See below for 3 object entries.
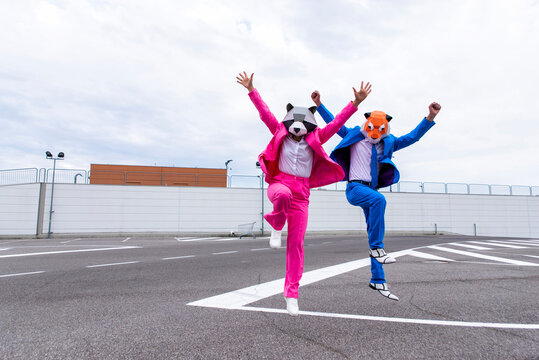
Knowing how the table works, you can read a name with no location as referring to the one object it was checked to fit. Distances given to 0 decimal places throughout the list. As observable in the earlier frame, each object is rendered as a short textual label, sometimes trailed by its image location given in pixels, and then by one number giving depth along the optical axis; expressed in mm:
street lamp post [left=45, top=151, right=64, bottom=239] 21539
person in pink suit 3342
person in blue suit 3531
